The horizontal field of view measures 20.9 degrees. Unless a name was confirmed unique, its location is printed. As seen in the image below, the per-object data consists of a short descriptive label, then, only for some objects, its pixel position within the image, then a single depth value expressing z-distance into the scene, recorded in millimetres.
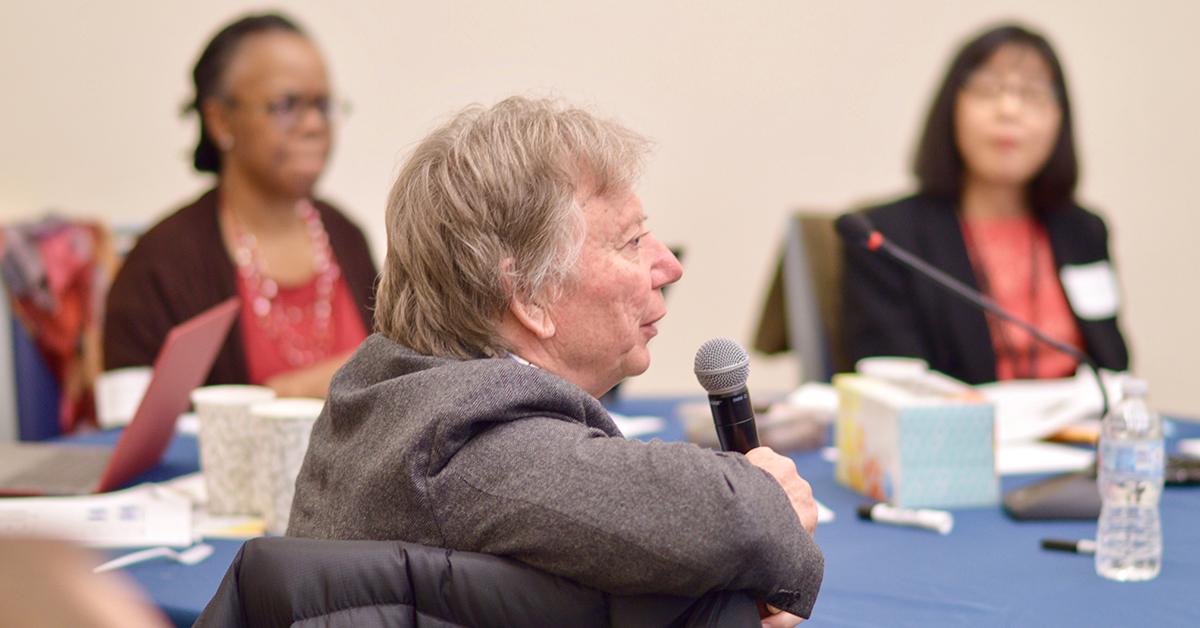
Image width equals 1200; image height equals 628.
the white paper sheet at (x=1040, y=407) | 4003
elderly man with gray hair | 3024
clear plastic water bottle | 3448
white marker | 3613
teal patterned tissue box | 3693
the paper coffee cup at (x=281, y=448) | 3573
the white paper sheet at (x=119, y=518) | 3574
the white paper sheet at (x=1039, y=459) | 3846
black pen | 3499
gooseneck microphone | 3704
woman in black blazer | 4618
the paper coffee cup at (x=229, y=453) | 3664
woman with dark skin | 4550
